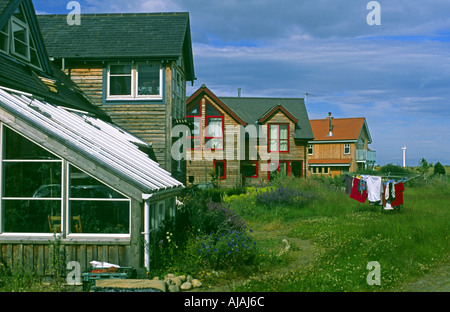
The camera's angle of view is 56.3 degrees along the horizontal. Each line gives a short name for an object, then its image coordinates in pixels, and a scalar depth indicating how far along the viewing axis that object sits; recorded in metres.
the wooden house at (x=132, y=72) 16.89
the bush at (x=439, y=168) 47.94
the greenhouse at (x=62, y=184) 9.25
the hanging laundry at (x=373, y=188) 17.27
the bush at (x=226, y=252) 9.87
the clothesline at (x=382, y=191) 17.11
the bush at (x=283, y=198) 19.80
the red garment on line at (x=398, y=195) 17.20
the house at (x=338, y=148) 51.75
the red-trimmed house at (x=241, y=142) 34.50
